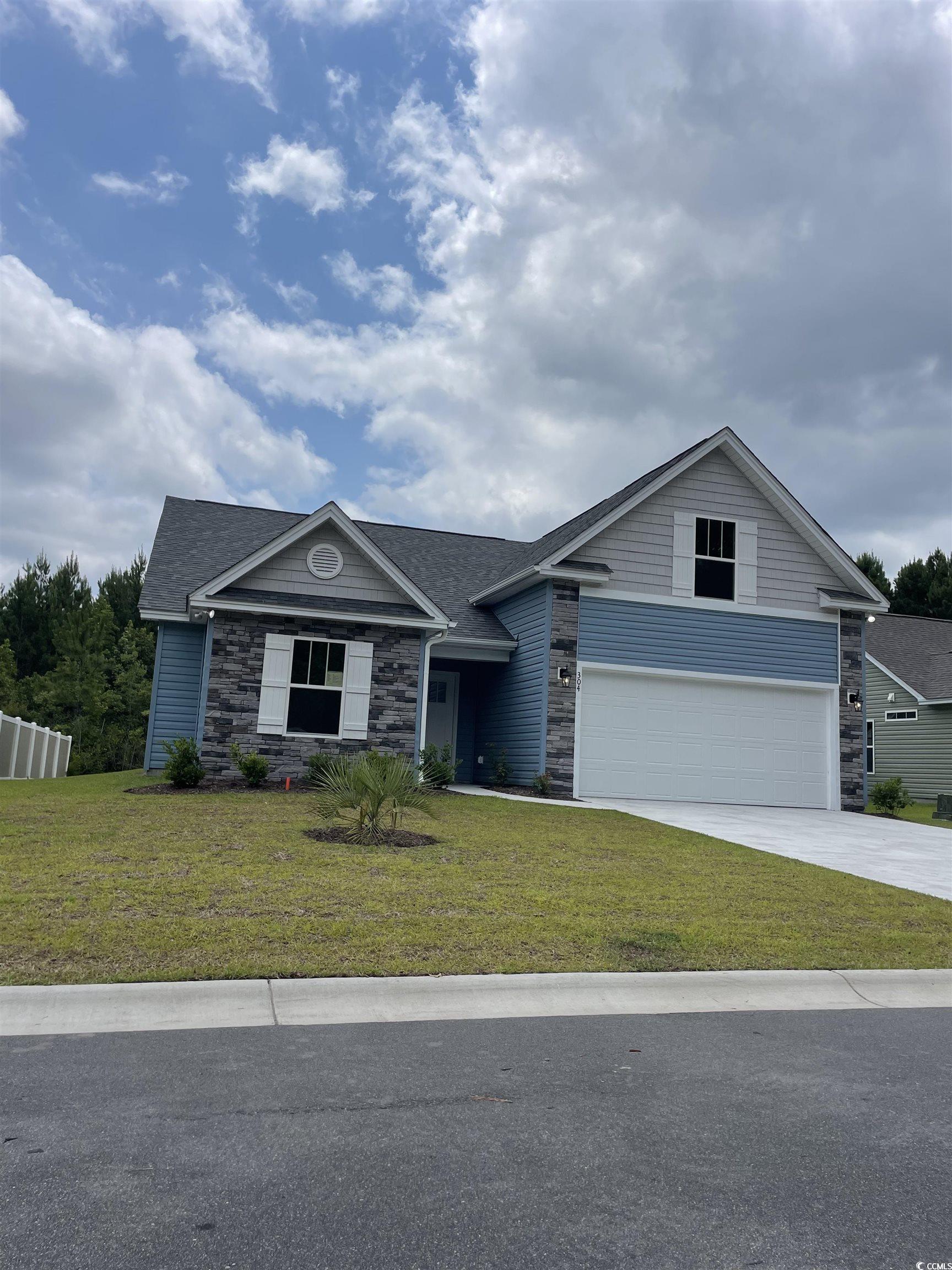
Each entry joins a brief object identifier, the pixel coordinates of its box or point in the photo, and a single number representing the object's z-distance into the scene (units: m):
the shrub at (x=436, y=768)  16.34
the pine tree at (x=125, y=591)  41.88
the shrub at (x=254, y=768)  14.94
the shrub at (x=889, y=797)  18.72
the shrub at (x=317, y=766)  15.15
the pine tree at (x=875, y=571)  48.59
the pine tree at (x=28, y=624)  39.12
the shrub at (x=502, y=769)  18.80
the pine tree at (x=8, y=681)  32.25
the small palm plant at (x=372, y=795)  10.00
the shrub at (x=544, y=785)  17.28
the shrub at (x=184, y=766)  14.47
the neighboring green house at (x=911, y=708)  25.91
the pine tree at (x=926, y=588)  45.59
